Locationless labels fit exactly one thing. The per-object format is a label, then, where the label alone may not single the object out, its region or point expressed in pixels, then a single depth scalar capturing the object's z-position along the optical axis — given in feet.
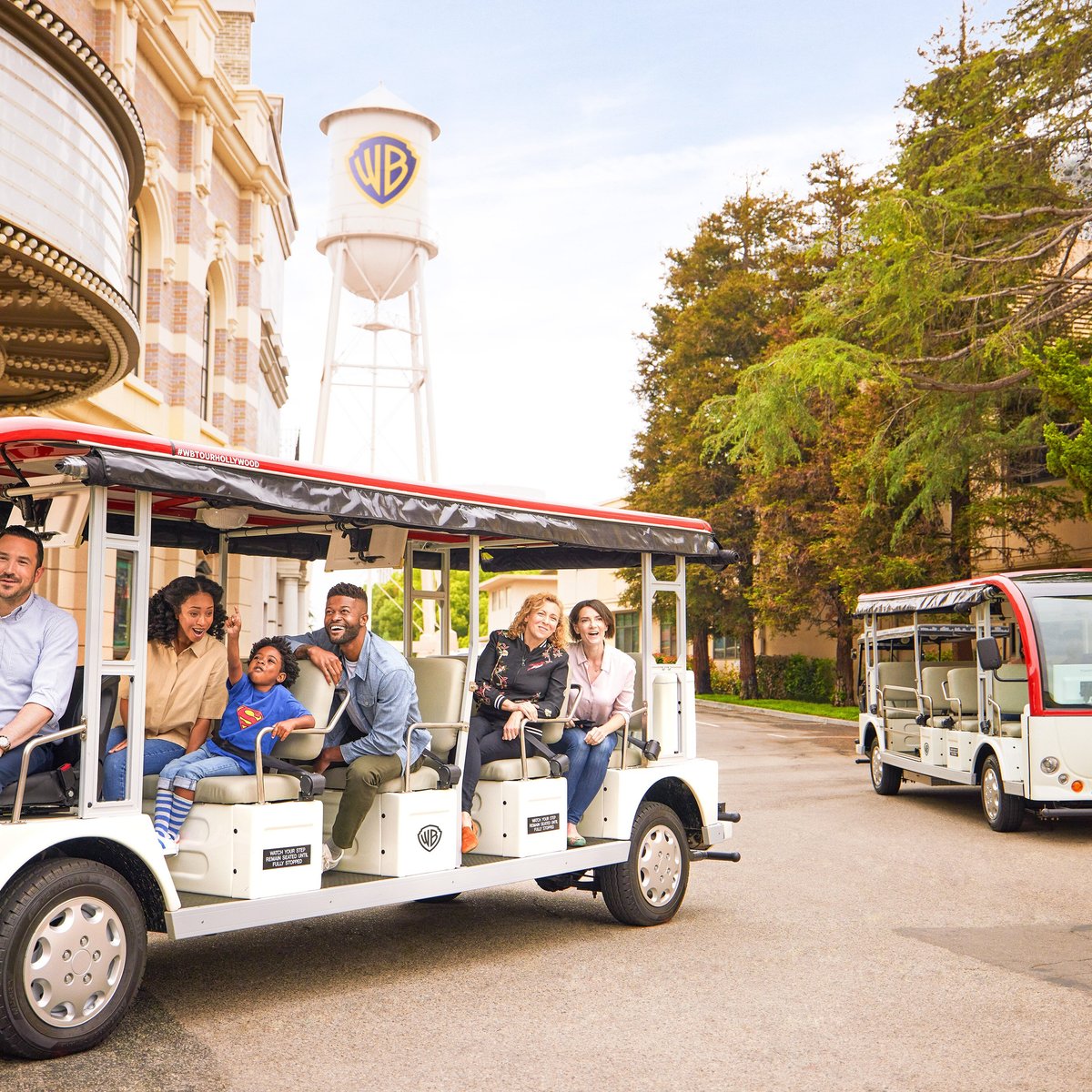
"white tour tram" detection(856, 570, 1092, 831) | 40.81
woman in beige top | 21.86
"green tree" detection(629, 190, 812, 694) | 138.72
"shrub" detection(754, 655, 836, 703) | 132.98
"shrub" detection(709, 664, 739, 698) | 154.92
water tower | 123.34
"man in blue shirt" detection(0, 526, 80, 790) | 18.61
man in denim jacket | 22.85
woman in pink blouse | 27.37
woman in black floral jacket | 26.37
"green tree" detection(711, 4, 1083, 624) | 72.18
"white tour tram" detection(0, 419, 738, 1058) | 17.98
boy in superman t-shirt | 20.61
